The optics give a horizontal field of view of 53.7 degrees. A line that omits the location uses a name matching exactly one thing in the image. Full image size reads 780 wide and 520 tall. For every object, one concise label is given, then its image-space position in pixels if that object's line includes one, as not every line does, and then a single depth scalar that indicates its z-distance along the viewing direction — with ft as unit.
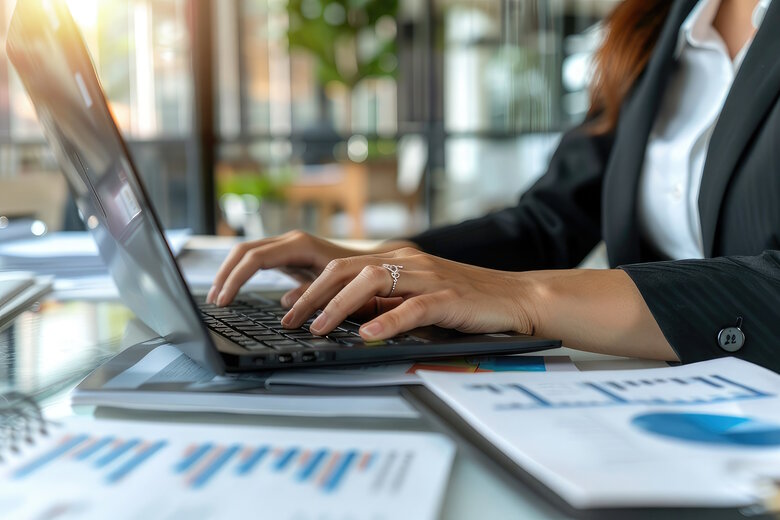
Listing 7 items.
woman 2.05
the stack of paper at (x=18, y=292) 2.73
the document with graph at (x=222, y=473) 1.05
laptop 1.59
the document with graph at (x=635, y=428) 1.04
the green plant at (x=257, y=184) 17.93
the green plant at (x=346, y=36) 15.81
